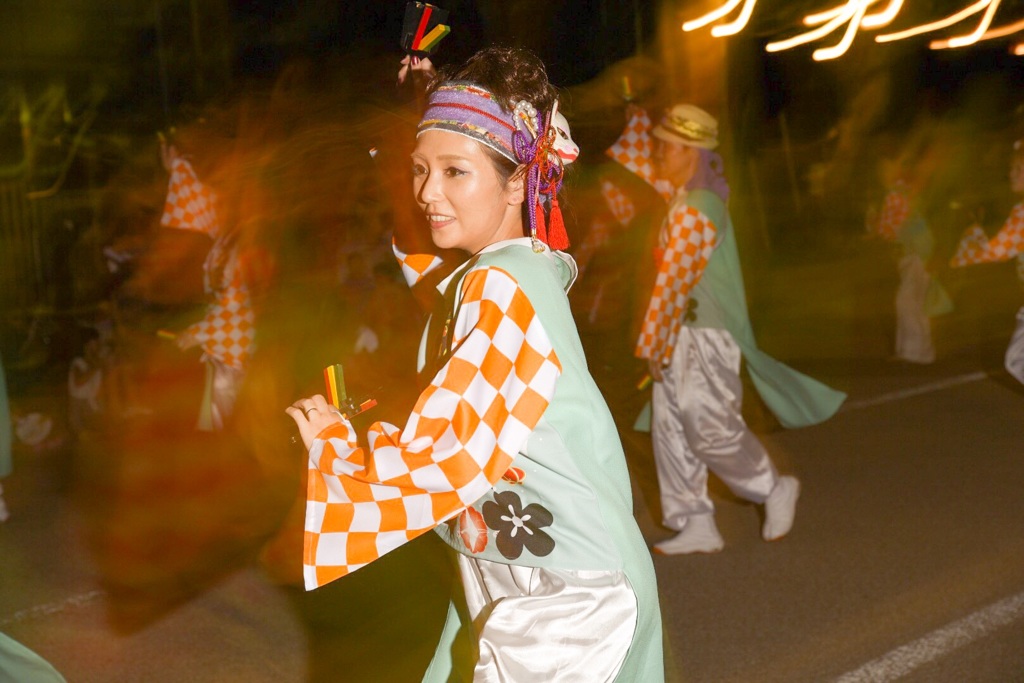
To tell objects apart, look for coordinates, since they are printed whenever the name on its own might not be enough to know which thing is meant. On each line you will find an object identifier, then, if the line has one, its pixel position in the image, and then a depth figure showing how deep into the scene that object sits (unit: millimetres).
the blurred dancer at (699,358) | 4957
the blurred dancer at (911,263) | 10164
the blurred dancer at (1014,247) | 7043
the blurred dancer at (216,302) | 6793
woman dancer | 1978
